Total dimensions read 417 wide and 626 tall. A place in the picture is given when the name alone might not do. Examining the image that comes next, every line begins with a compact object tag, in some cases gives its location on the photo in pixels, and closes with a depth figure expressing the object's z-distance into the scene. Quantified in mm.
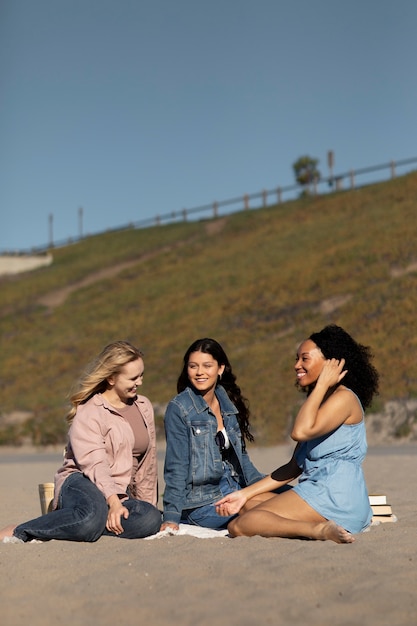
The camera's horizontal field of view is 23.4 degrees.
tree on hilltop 84562
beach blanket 6973
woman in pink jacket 6875
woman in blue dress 6730
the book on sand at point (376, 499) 7853
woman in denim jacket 7223
